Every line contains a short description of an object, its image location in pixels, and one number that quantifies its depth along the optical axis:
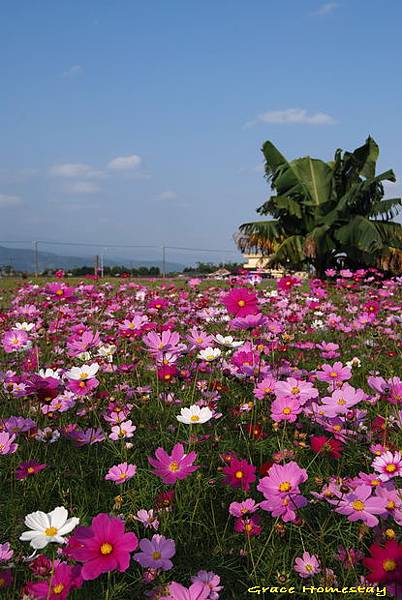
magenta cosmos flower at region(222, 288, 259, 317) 1.64
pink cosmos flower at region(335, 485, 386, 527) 0.93
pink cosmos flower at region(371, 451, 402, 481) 1.05
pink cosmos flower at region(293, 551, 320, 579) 1.01
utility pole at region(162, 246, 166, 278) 19.06
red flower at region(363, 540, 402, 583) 0.75
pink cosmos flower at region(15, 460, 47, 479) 1.17
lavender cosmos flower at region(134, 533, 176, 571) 0.91
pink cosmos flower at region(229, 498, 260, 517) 1.09
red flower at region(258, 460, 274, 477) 1.12
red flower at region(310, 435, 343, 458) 1.16
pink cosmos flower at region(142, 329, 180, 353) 1.67
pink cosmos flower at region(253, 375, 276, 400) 1.46
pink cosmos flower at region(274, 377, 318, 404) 1.28
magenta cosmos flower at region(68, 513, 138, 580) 0.74
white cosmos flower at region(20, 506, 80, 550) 0.80
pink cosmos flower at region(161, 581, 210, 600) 0.80
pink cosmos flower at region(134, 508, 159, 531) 1.09
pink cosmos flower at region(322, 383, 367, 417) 1.25
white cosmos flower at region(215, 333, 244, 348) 1.77
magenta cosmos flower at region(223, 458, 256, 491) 1.10
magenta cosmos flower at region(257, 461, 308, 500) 0.95
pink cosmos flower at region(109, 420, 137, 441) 1.43
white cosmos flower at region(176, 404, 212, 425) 1.31
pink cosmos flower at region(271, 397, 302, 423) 1.25
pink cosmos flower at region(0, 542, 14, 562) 0.97
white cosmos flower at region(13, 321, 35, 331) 2.27
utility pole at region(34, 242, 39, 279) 15.59
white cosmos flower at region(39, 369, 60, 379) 1.66
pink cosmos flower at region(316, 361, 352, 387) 1.55
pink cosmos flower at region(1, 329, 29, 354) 2.05
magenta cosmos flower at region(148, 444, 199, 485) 1.07
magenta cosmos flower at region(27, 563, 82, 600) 0.76
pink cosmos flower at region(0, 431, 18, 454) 1.24
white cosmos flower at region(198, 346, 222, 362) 1.74
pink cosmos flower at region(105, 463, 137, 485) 1.18
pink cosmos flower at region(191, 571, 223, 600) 0.91
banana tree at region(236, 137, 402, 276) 12.04
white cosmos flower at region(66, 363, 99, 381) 1.56
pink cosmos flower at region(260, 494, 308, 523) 0.94
